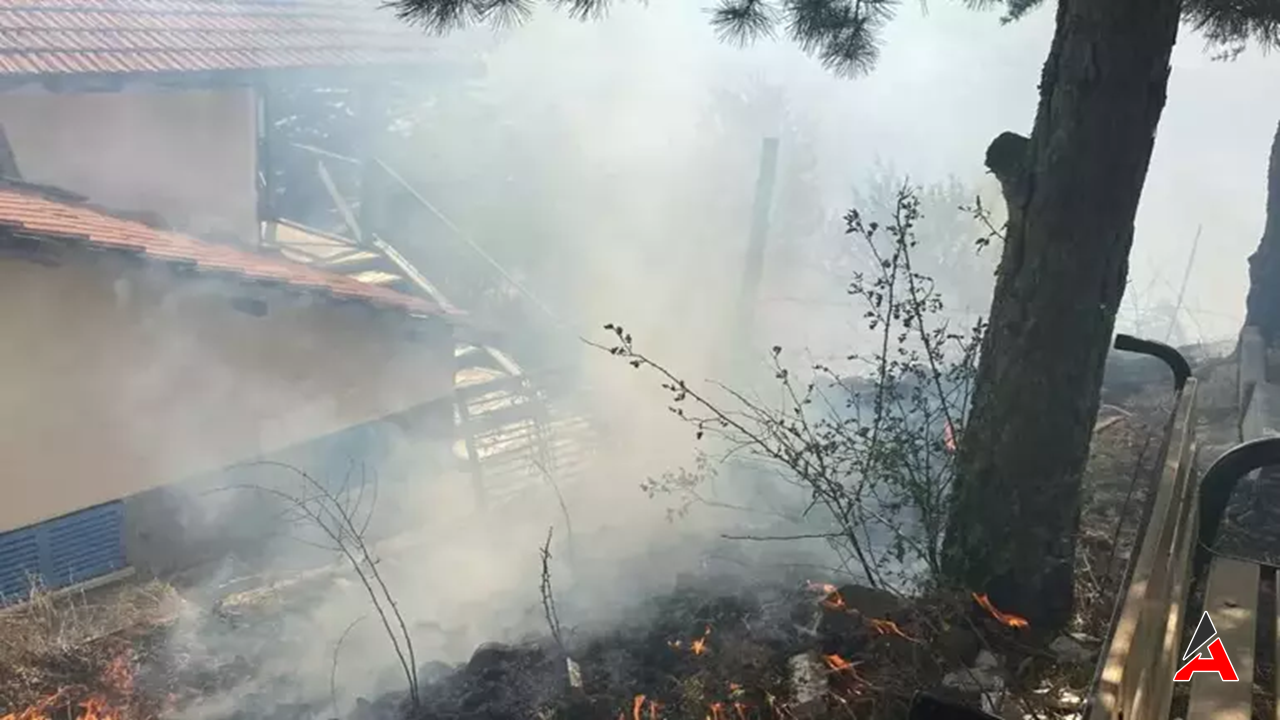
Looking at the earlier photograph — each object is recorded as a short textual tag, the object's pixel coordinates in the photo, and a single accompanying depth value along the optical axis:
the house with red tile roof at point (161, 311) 7.89
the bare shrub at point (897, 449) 4.20
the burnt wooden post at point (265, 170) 11.24
